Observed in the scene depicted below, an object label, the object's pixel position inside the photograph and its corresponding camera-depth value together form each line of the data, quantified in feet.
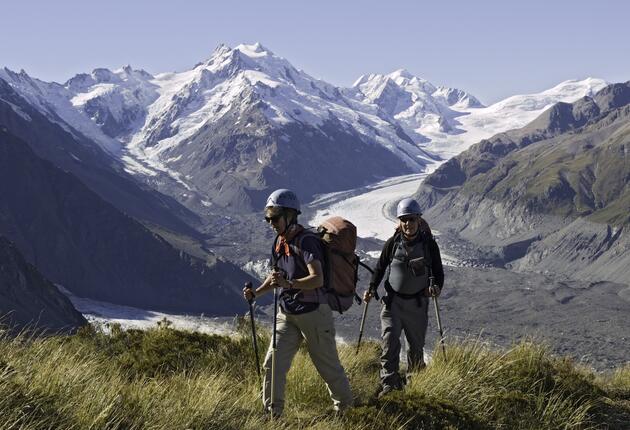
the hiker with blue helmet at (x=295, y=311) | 34.96
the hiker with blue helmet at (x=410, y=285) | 44.45
